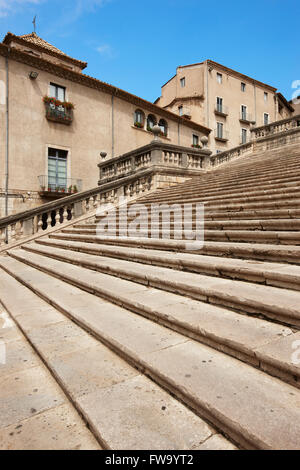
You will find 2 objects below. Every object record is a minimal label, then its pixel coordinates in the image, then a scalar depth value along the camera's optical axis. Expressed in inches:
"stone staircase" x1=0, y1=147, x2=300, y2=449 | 55.5
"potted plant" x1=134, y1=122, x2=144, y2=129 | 773.5
